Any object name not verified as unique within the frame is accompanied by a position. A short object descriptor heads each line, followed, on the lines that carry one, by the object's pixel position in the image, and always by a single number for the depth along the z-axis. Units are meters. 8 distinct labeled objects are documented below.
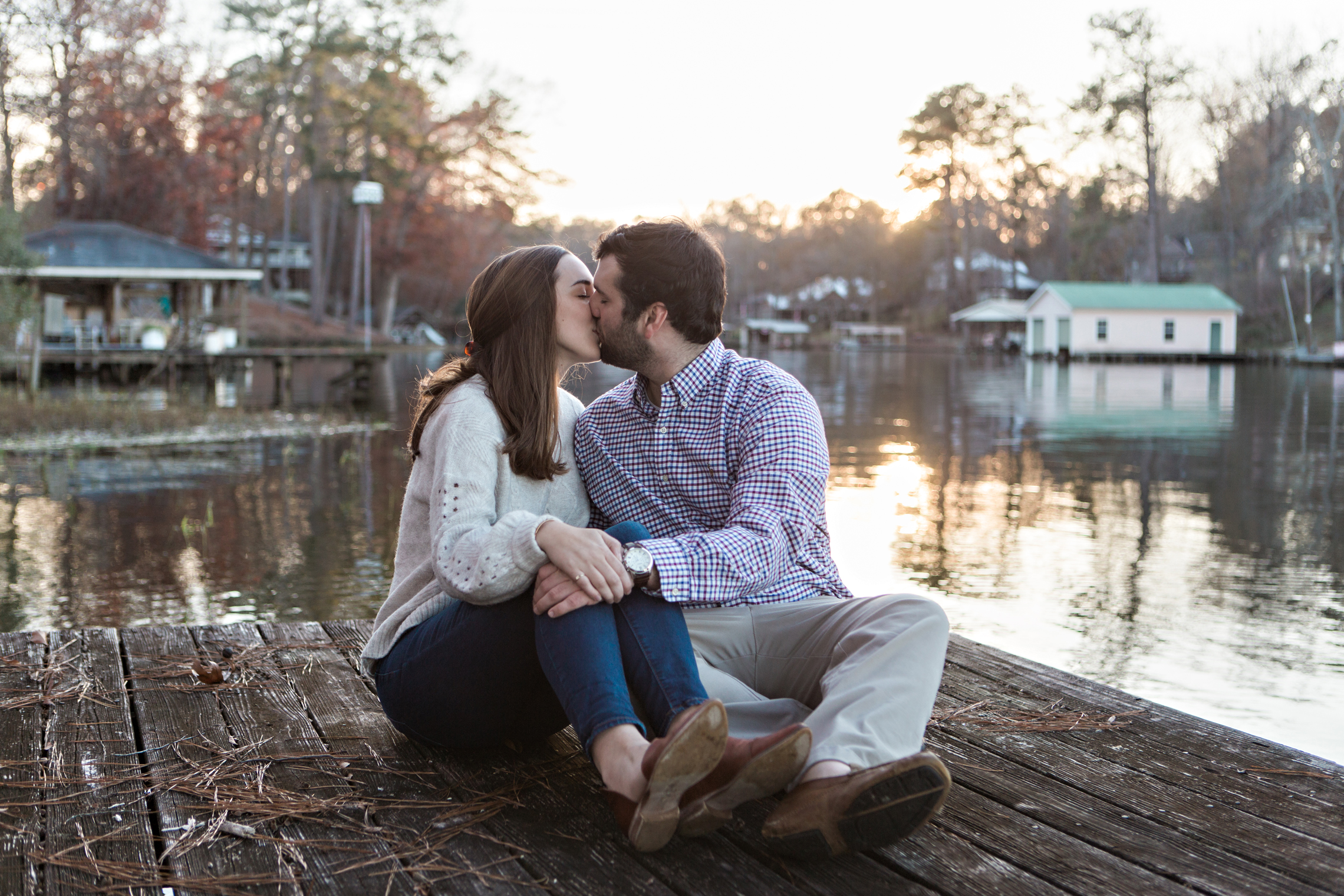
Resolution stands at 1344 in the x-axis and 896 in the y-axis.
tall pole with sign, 36.16
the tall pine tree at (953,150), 61.59
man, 2.12
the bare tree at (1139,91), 50.94
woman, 2.05
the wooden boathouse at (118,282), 26.77
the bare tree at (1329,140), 45.09
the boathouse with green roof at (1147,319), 45.94
